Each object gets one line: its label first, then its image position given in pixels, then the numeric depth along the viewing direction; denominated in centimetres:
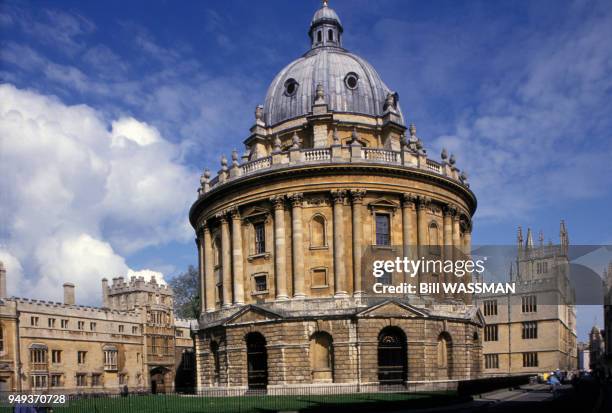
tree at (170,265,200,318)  9971
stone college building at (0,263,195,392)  6338
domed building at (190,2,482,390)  4369
